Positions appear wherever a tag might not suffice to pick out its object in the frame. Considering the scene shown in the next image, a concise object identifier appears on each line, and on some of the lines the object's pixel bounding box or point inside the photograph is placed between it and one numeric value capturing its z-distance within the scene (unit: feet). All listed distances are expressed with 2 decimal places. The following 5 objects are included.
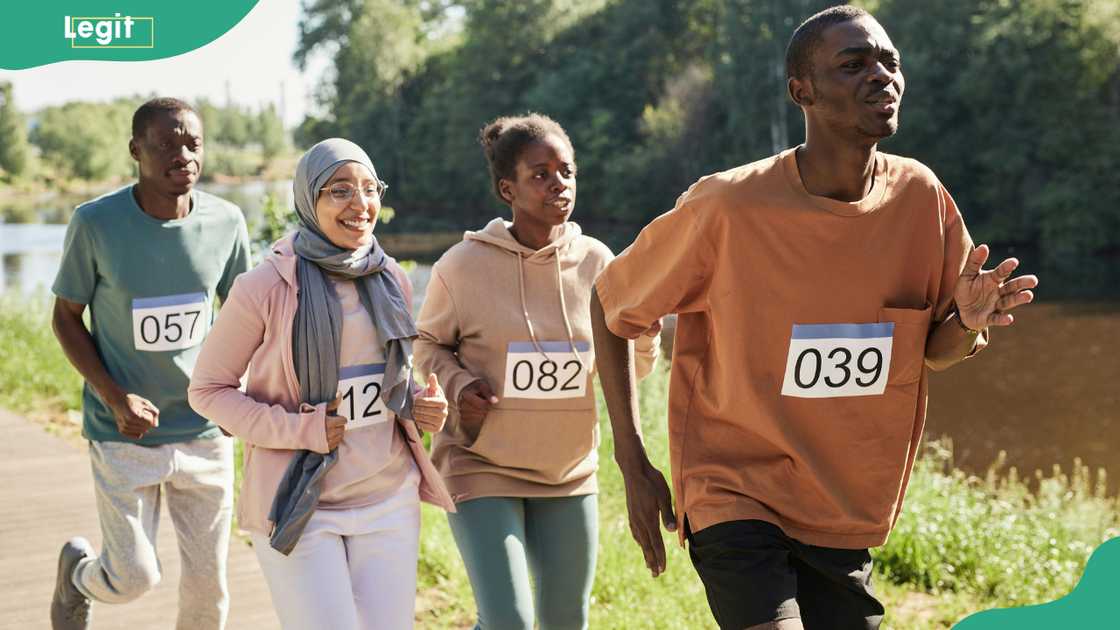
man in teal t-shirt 13.30
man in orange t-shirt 9.06
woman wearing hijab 10.34
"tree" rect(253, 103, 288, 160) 263.37
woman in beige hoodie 12.08
